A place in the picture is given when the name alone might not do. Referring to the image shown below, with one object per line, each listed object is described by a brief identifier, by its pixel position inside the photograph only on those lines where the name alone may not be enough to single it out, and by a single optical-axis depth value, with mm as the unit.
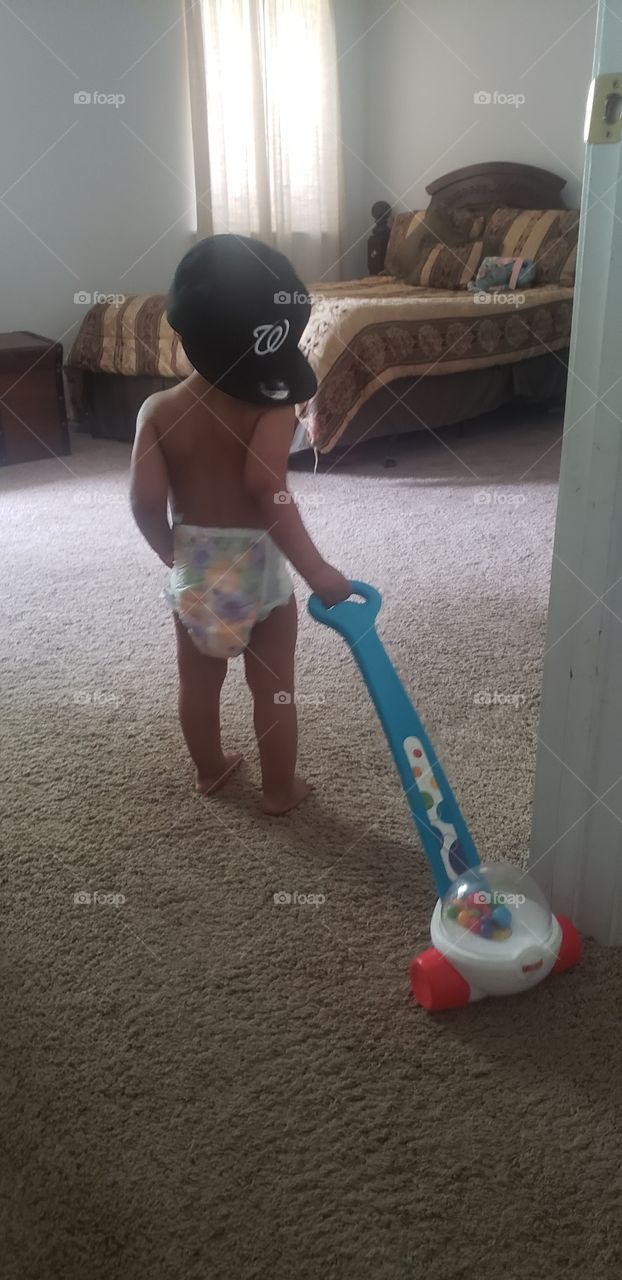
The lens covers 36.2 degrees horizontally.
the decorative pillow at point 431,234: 4379
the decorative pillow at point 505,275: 3992
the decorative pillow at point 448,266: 4219
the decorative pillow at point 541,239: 4000
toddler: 1096
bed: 3117
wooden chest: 3520
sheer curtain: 4277
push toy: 987
